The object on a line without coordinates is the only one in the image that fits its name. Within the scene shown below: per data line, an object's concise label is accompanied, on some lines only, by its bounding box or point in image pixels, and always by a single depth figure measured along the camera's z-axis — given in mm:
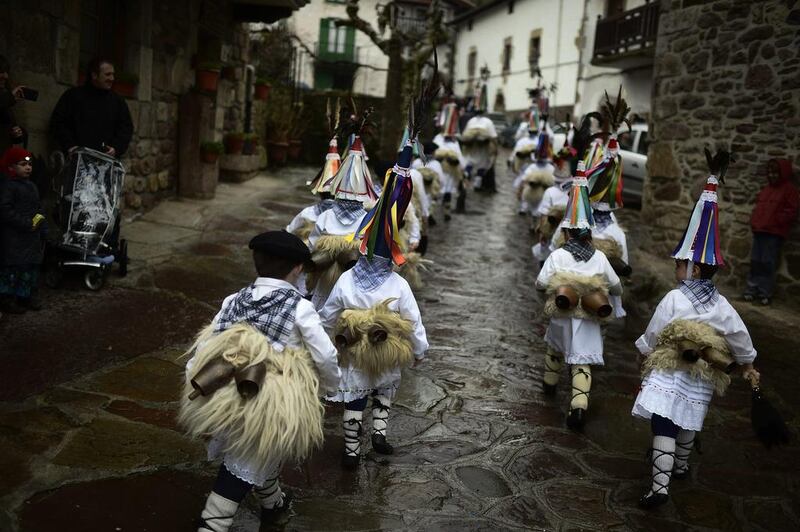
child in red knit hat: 5719
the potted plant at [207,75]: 11156
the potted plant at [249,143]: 14366
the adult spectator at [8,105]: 5980
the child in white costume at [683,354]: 4289
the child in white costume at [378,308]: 4367
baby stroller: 6625
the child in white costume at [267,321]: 3273
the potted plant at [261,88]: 15547
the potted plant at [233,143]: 13969
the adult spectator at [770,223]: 9039
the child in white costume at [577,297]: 5473
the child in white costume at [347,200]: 6070
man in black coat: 6980
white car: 16250
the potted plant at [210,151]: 11617
